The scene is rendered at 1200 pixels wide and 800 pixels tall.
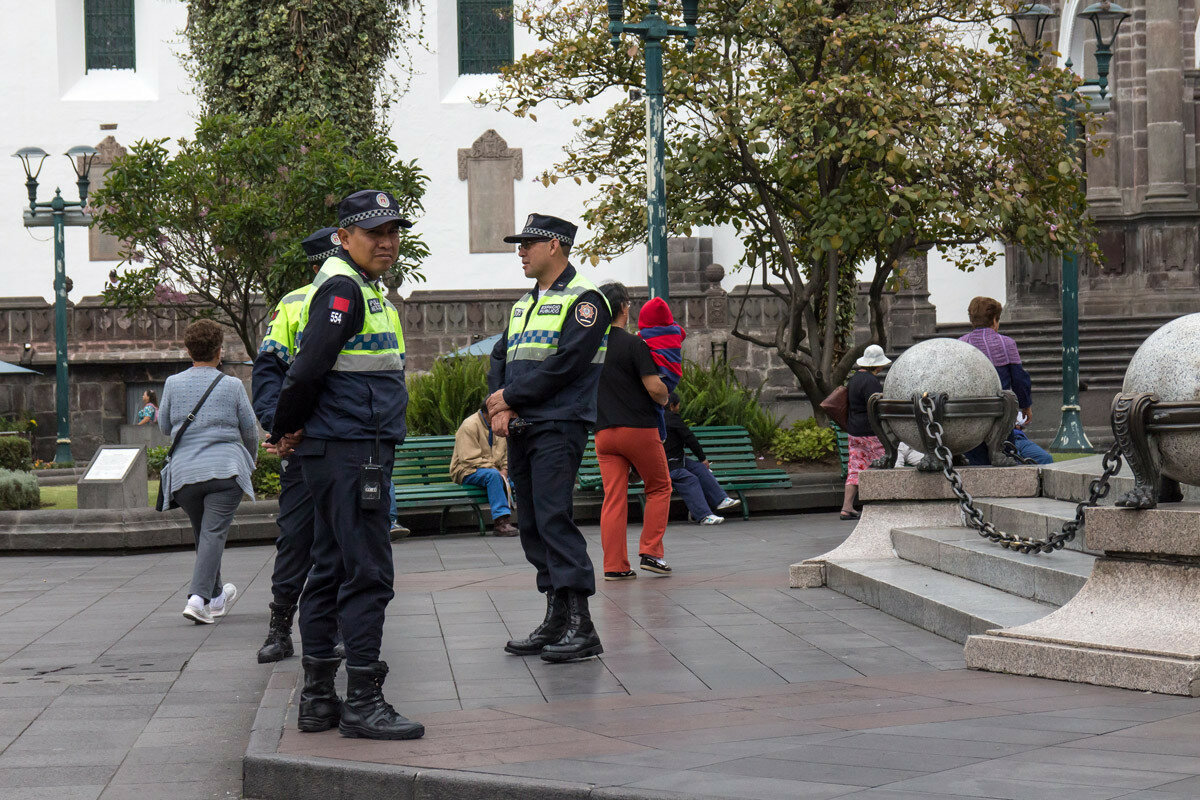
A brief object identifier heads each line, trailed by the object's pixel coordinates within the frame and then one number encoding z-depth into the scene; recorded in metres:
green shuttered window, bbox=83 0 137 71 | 34.19
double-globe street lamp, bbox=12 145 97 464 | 23.94
